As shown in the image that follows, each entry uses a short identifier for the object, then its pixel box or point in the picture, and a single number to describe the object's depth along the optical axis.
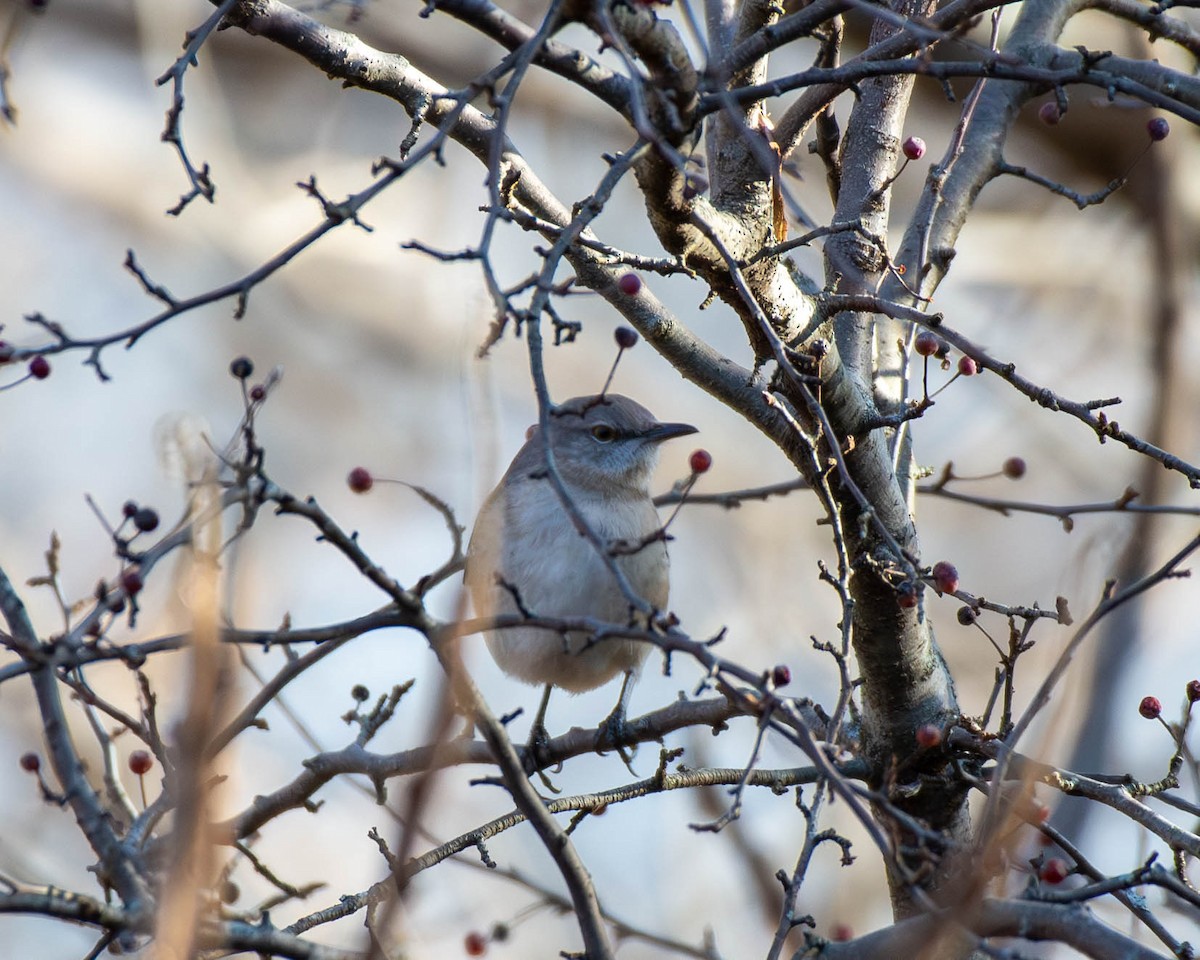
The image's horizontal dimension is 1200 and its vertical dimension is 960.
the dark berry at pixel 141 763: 7.86
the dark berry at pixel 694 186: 5.94
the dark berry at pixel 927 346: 7.96
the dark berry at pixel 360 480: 7.41
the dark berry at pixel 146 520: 5.75
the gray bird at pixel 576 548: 9.77
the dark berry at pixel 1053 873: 6.51
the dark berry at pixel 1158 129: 8.50
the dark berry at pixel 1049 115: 8.37
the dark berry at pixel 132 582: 4.78
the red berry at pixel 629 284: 7.10
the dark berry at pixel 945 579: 7.33
